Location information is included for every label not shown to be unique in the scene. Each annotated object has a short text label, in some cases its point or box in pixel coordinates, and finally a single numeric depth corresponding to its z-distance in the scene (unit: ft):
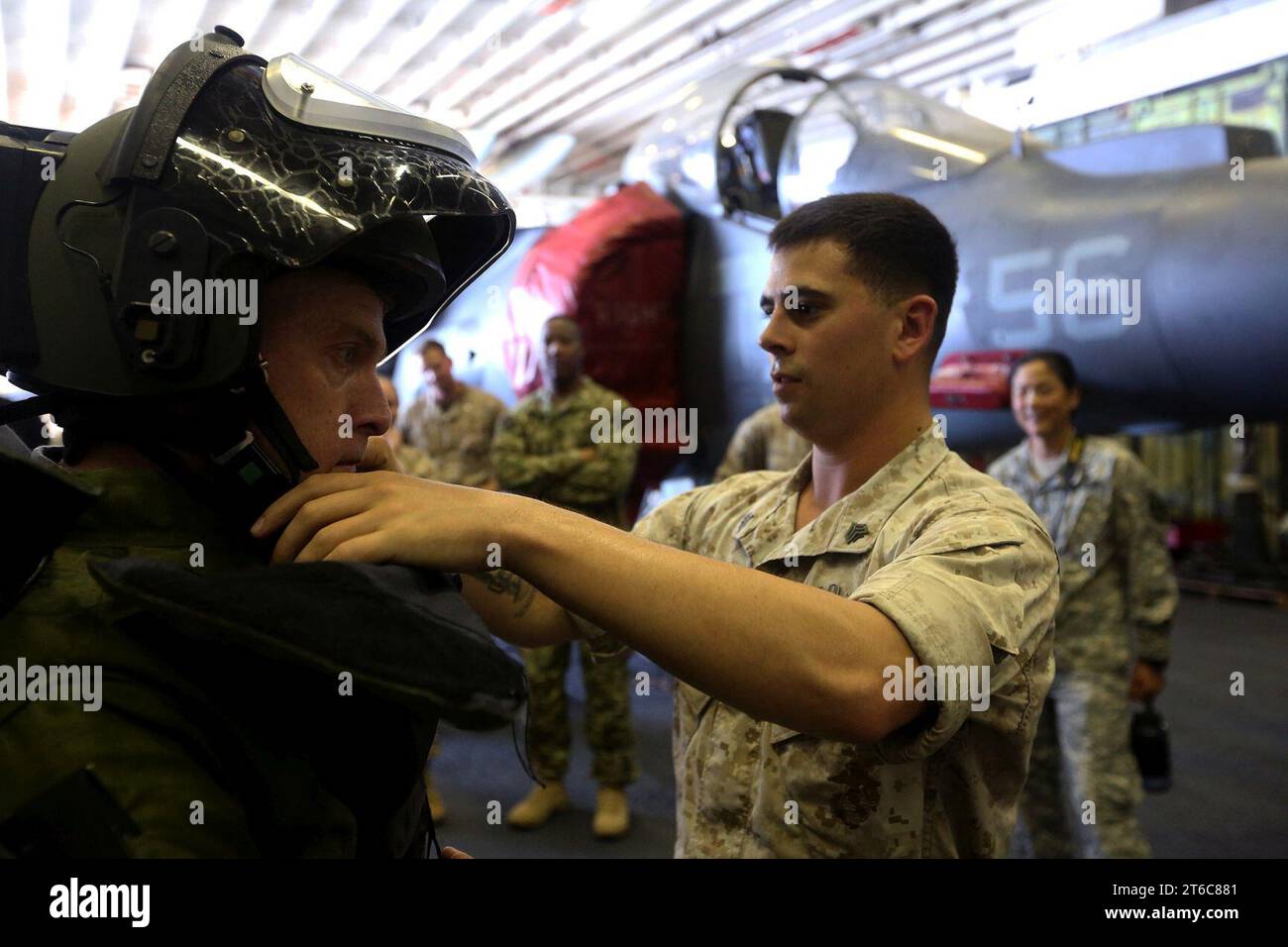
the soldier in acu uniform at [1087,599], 8.64
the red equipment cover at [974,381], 9.39
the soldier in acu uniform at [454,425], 14.12
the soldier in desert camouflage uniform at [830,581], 2.64
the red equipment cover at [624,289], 12.88
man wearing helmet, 2.12
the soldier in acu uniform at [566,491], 10.69
